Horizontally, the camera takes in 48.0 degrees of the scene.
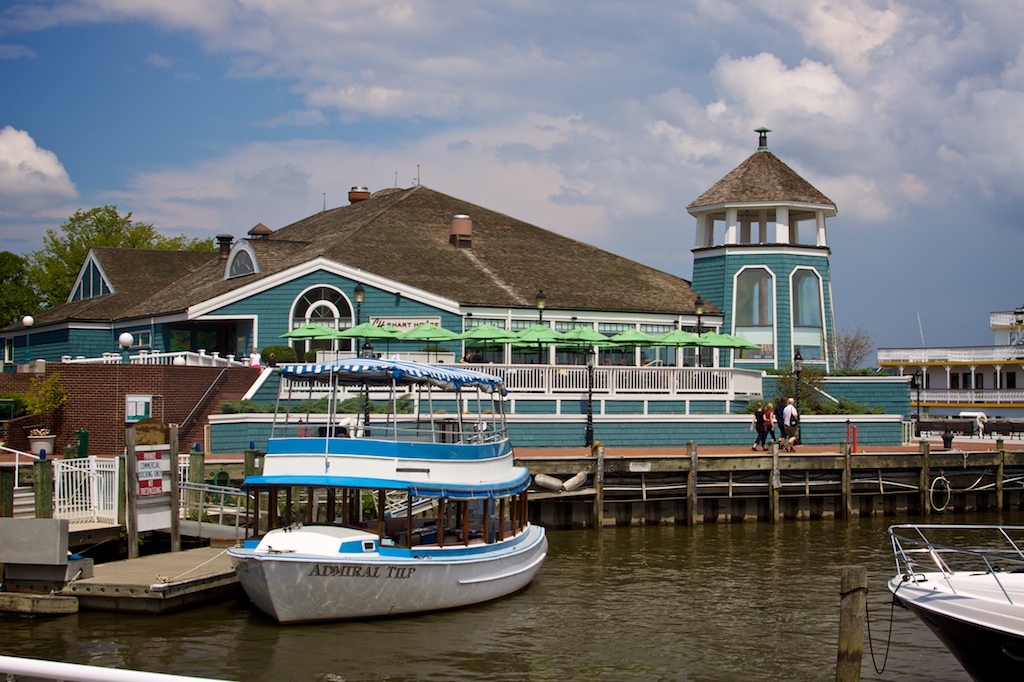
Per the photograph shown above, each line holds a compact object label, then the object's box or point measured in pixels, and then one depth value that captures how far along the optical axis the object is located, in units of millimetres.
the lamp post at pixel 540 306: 39406
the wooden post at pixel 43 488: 20281
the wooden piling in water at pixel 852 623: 13656
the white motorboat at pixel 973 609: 13938
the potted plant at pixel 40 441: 29203
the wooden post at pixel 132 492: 21781
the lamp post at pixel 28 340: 45819
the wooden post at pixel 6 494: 20406
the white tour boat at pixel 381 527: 18359
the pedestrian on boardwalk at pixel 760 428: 35850
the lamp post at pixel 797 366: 39872
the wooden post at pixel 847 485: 32906
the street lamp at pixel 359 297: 37125
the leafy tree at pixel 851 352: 55250
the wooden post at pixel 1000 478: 35438
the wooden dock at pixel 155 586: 19031
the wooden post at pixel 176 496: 22500
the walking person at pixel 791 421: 36031
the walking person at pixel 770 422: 35844
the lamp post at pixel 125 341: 36656
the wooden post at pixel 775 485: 31969
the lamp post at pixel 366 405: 24425
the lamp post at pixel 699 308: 44875
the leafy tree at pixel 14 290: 65625
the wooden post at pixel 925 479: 34062
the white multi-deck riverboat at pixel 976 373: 69250
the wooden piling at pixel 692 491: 31094
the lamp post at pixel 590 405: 35438
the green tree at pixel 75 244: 67875
